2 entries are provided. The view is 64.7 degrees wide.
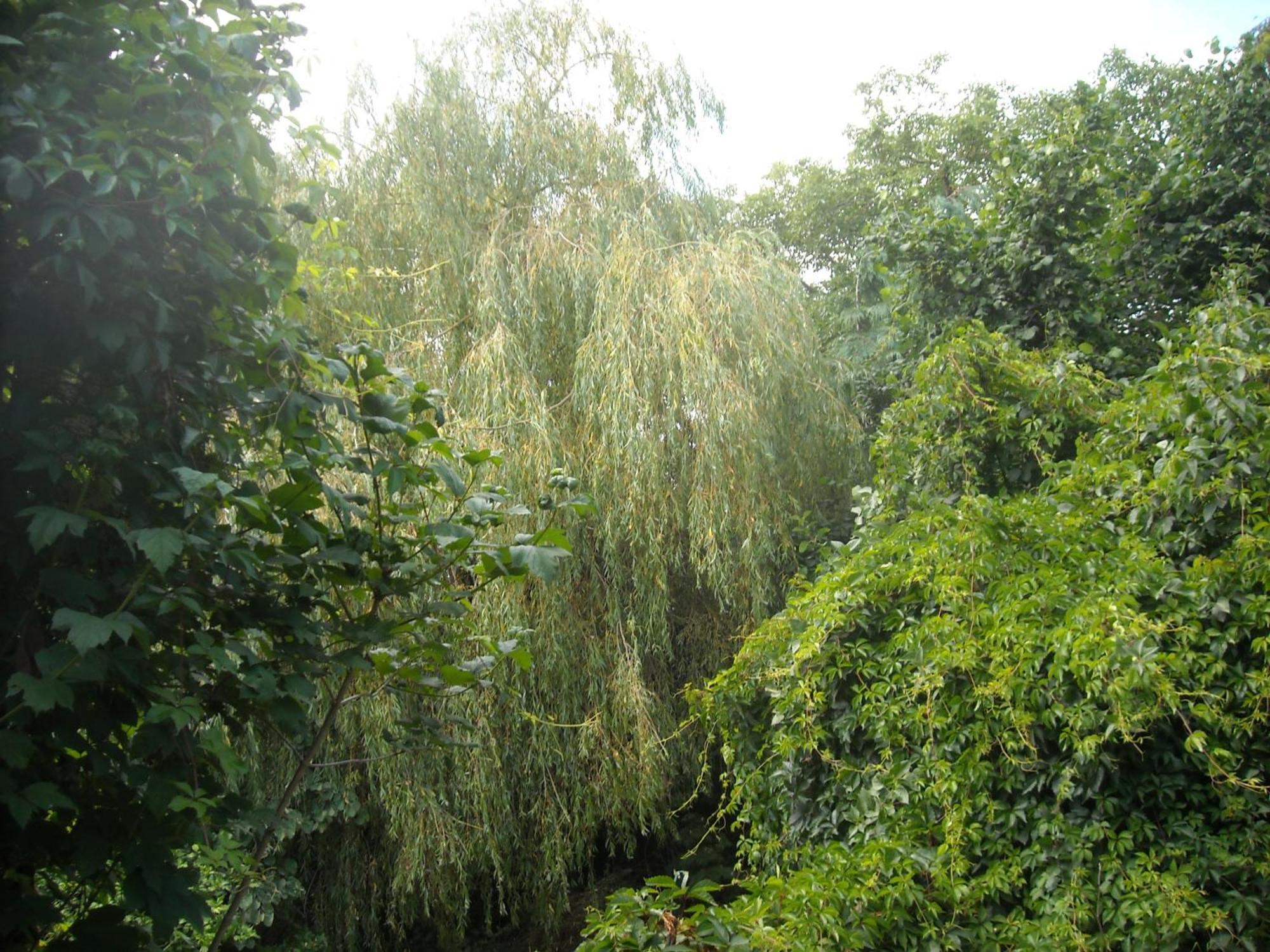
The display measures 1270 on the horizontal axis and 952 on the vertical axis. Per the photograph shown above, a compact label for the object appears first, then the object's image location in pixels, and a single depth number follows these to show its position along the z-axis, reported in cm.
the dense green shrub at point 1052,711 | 295
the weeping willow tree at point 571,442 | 534
